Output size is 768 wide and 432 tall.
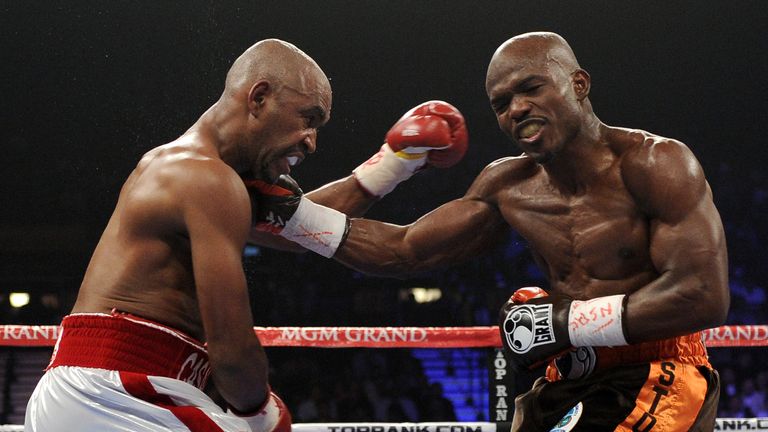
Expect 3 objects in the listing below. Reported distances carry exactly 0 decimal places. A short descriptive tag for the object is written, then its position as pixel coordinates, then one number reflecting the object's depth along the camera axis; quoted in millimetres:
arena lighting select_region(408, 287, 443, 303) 6719
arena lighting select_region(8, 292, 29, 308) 6426
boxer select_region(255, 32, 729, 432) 1854
